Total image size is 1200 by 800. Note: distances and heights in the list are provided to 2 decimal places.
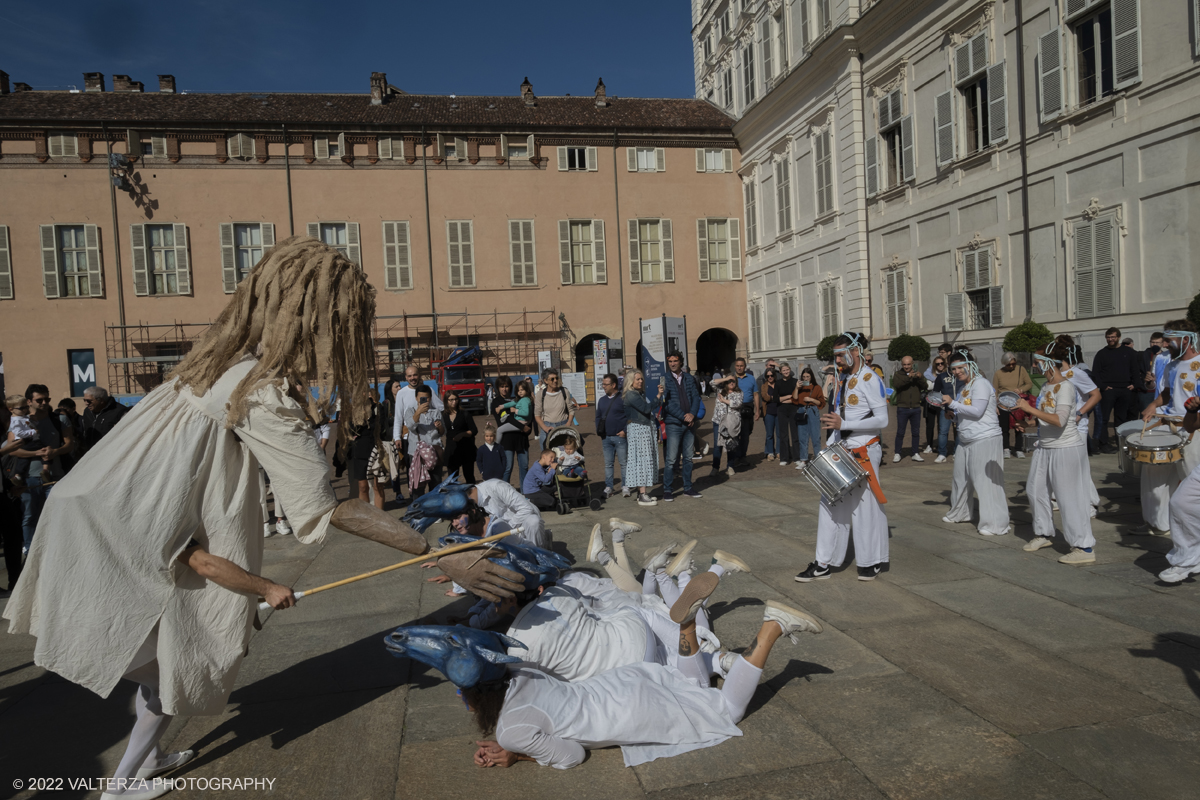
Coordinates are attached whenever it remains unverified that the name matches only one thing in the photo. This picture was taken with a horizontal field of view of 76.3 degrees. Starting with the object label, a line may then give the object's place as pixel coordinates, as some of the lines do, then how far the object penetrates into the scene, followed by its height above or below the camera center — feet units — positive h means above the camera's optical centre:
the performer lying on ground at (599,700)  9.29 -4.47
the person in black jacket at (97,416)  27.86 -0.73
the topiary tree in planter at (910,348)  60.80 +0.64
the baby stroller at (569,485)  30.53 -4.52
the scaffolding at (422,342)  90.74 +5.02
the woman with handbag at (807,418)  38.22 -2.94
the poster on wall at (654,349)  40.05 +1.09
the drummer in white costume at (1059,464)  19.29 -3.06
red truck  84.53 +0.23
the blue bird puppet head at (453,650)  9.10 -3.27
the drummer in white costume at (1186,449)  20.67 -2.87
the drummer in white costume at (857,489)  18.56 -3.17
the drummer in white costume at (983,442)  22.71 -2.70
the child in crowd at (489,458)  30.17 -3.22
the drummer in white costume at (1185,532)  16.88 -4.21
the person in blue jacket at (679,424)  32.71 -2.44
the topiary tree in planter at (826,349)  71.67 +1.12
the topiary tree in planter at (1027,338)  45.60 +0.77
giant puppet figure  8.48 -1.28
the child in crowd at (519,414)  32.91 -1.66
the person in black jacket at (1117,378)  37.09 -1.59
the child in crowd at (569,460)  30.40 -3.48
